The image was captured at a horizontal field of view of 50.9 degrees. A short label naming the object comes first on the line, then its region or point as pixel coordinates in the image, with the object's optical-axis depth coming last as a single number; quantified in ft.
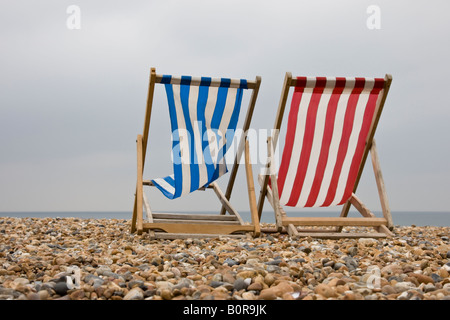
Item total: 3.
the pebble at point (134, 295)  7.10
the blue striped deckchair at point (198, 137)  14.28
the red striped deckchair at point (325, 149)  14.42
